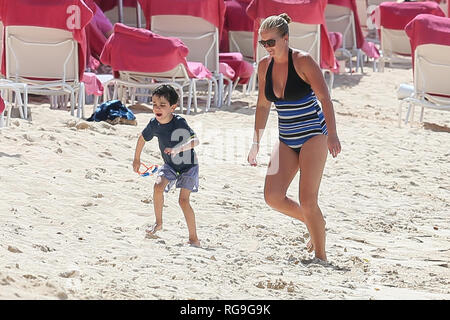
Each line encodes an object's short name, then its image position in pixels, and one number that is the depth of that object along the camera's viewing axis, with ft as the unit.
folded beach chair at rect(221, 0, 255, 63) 41.32
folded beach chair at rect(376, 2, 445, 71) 45.68
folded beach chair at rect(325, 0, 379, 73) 47.26
